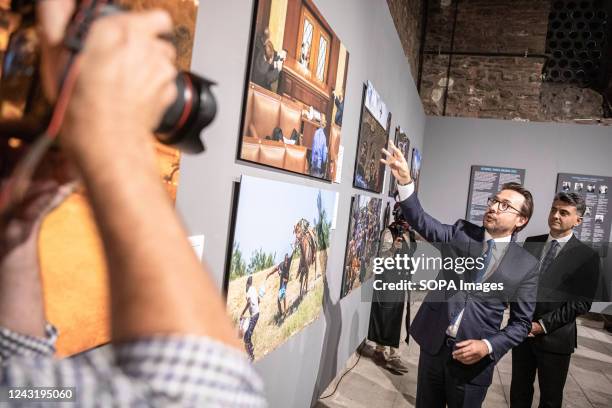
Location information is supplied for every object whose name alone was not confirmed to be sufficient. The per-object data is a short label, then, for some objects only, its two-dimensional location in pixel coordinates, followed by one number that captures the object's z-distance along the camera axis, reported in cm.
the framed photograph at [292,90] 146
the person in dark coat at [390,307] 421
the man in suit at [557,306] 286
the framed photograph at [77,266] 81
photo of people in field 154
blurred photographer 37
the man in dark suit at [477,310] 233
